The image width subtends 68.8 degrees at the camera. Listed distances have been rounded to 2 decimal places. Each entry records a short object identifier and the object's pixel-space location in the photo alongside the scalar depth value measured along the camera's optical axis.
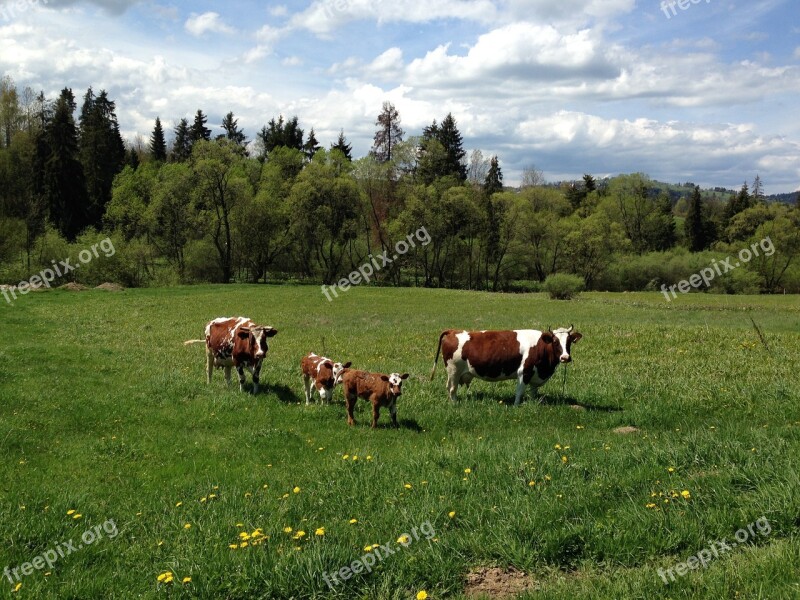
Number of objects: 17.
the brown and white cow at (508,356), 15.12
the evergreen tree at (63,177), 81.69
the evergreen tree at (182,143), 110.00
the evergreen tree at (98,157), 94.31
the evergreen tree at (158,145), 113.06
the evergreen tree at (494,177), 101.81
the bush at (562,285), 59.88
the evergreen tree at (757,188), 142.94
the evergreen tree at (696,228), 107.75
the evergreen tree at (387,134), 98.31
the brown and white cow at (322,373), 14.91
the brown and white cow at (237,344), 16.58
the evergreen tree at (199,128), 112.10
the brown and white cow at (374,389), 12.82
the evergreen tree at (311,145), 108.50
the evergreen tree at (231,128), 116.81
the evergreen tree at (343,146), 109.50
